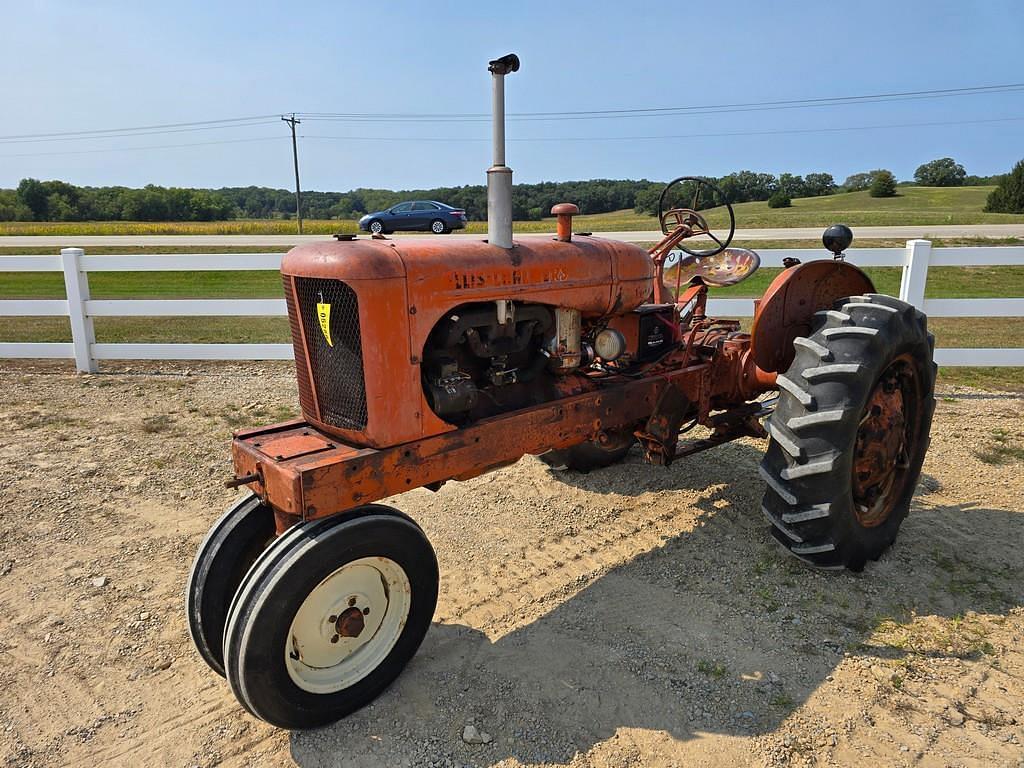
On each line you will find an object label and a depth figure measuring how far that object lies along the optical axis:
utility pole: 36.22
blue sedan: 26.36
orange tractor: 2.62
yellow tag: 2.75
